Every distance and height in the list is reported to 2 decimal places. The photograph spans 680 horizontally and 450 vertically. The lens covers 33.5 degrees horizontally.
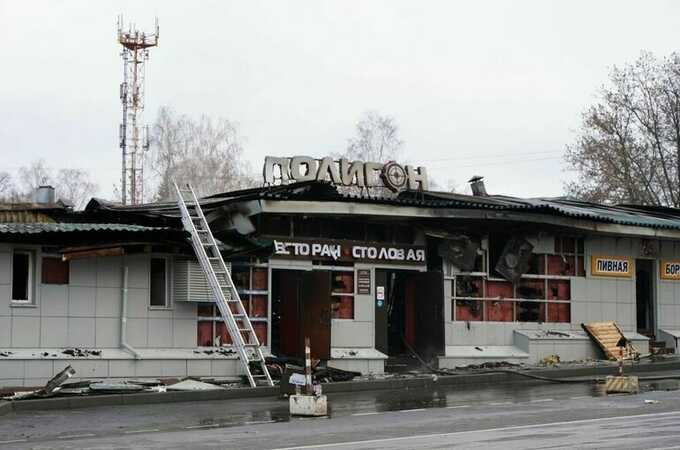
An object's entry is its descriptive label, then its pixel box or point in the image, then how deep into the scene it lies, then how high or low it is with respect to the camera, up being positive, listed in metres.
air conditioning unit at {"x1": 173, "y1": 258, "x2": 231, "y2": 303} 23.14 +0.53
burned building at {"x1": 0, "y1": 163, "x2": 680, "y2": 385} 21.77 +0.68
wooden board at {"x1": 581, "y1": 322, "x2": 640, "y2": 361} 29.69 -0.77
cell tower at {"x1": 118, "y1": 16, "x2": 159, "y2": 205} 63.28 +11.67
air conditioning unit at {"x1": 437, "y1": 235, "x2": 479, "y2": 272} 27.61 +1.41
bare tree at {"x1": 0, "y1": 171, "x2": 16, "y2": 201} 72.20 +7.97
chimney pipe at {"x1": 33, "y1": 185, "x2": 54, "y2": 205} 26.78 +2.71
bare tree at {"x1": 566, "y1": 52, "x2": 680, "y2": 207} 52.59 +7.54
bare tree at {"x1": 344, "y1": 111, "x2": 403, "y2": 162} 69.94 +10.24
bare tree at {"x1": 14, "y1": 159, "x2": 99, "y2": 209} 83.94 +9.07
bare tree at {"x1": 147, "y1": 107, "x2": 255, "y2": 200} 67.44 +8.88
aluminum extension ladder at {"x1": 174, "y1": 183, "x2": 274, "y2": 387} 22.28 +0.37
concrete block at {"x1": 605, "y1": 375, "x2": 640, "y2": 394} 20.84 -1.41
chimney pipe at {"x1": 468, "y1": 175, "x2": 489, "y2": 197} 31.95 +3.46
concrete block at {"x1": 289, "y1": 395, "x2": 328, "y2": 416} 17.42 -1.49
